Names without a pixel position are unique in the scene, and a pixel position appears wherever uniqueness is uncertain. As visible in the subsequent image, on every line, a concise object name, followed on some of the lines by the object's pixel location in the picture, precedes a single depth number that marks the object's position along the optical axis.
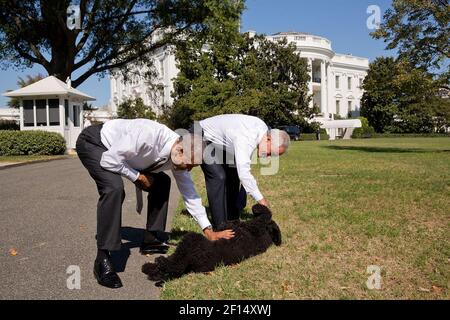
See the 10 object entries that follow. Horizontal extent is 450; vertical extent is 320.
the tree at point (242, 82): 43.94
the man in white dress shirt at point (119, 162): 4.31
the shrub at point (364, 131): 60.08
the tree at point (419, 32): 23.45
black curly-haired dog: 4.36
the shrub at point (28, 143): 21.73
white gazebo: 24.53
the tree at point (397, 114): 59.08
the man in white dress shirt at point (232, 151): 5.05
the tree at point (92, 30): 26.80
